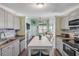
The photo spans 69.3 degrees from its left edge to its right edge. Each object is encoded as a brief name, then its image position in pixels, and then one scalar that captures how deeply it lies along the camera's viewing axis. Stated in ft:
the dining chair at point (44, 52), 5.30
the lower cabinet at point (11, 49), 4.23
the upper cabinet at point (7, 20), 5.46
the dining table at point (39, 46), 4.64
